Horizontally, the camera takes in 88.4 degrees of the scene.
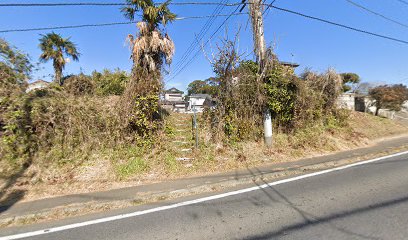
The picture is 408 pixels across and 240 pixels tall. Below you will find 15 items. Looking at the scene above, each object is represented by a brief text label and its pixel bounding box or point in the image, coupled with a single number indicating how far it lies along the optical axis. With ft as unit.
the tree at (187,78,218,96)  187.21
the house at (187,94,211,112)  101.48
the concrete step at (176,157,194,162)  22.61
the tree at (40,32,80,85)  53.26
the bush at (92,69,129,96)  41.91
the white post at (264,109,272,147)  26.43
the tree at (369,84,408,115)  51.88
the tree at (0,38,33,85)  22.82
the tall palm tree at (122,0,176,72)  25.34
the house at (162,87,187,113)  99.43
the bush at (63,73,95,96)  29.17
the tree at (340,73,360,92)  96.27
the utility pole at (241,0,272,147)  26.50
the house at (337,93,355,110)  60.18
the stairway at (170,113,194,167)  23.08
